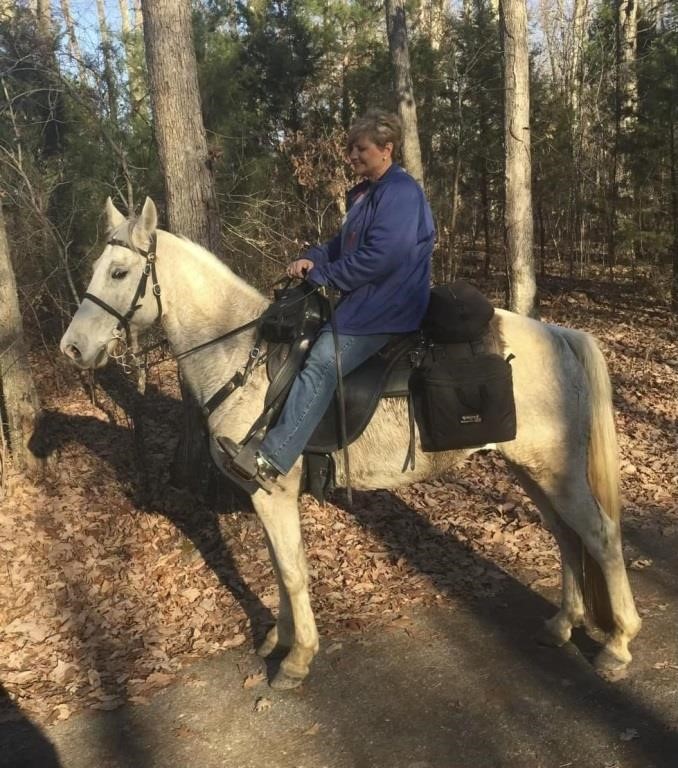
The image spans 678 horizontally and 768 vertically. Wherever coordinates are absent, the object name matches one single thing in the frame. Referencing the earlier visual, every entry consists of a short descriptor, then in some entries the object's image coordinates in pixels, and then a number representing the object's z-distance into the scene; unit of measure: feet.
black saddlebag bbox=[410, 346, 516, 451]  11.78
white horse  12.44
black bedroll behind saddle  11.98
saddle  11.85
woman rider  11.51
